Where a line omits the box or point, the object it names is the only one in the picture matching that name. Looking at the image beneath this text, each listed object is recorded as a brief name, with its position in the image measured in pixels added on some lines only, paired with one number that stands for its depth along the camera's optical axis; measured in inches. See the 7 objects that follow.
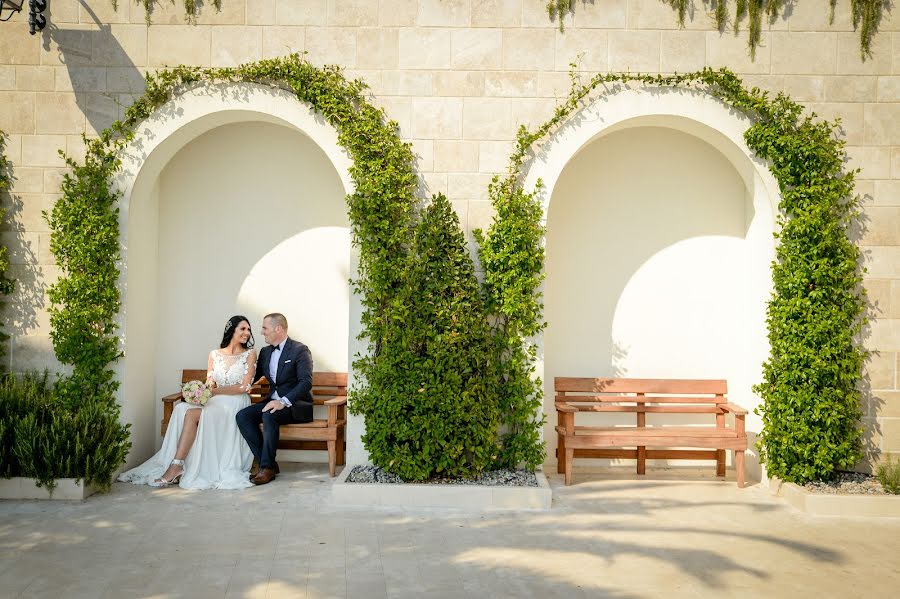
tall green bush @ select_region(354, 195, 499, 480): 241.9
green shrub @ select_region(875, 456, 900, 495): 239.8
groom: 264.5
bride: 258.4
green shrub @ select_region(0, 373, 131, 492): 235.6
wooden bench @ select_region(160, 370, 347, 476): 265.3
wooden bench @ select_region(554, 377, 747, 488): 259.8
